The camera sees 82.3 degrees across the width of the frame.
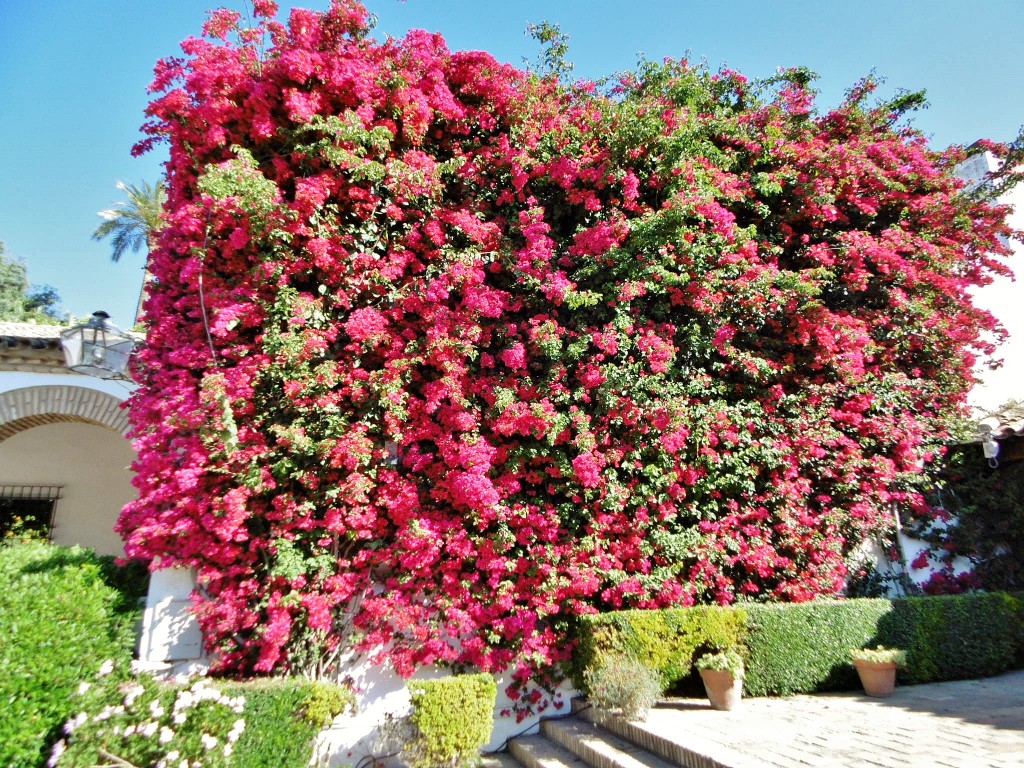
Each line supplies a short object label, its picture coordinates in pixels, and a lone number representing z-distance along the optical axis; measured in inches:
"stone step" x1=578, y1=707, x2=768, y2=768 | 160.7
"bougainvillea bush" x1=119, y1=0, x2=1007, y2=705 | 227.6
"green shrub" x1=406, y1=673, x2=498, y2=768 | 197.8
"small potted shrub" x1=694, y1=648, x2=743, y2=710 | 219.8
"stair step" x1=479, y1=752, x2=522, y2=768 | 224.8
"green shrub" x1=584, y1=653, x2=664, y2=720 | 207.0
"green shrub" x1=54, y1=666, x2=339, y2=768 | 177.6
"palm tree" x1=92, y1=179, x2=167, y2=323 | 819.4
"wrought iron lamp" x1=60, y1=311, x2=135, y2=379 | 260.7
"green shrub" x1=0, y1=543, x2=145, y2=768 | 174.7
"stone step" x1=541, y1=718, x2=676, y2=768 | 186.1
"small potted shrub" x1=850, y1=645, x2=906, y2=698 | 234.7
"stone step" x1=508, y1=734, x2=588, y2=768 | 206.5
